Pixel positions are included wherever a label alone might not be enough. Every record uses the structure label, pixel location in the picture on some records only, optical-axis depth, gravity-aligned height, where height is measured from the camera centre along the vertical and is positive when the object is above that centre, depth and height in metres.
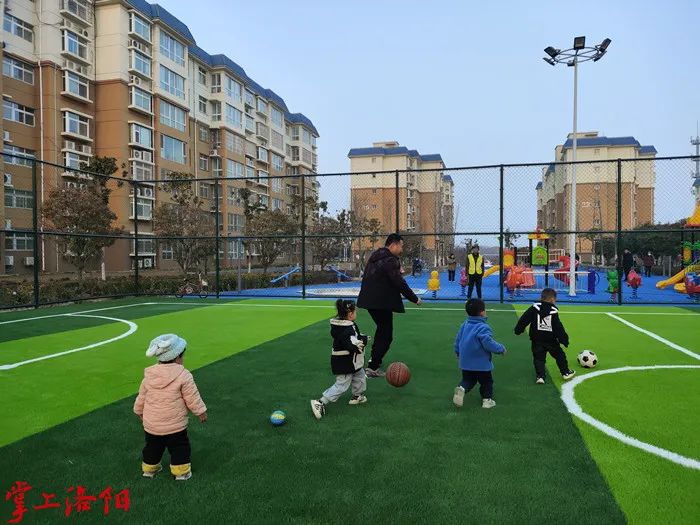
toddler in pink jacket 3.64 -1.14
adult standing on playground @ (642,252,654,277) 32.81 -0.70
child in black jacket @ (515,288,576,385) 6.29 -1.01
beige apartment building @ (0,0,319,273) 34.94 +12.17
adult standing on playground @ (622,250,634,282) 24.72 -0.48
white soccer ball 6.98 -1.49
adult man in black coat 6.69 -0.59
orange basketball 5.91 -1.45
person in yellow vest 16.31 -0.50
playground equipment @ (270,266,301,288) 28.92 -1.54
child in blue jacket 5.27 -1.10
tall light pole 18.73 +7.90
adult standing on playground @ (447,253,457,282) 28.11 -0.82
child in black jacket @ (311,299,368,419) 5.13 -1.01
